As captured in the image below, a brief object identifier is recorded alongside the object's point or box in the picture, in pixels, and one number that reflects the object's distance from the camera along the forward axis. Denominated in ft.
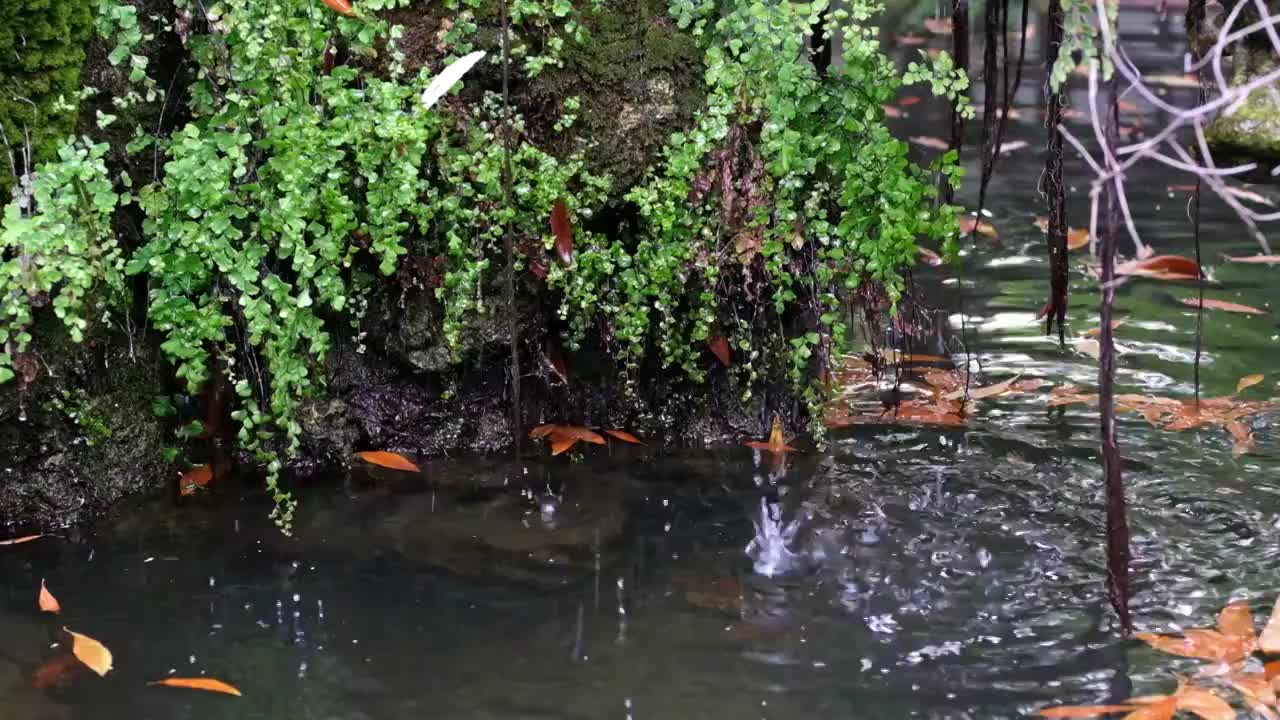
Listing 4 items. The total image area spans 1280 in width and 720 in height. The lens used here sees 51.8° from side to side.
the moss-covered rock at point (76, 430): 13.30
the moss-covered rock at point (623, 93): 14.46
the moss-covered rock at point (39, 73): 12.57
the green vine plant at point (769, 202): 13.93
